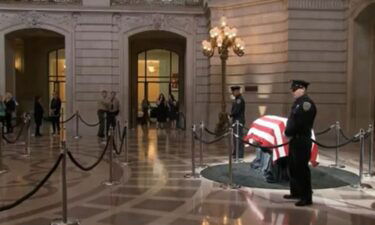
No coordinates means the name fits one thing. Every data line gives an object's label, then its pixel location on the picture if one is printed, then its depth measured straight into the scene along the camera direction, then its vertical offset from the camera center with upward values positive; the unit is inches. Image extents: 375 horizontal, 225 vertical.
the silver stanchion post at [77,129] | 745.1 -63.0
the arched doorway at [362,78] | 698.2 +16.0
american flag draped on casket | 365.1 -34.7
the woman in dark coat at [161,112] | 948.0 -44.8
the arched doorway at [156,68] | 1095.6 +43.8
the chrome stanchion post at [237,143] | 483.6 -52.4
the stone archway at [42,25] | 860.0 +104.5
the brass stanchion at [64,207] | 262.3 -61.5
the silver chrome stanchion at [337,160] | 452.4 -65.5
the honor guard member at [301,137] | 299.7 -28.8
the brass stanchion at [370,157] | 404.5 -55.5
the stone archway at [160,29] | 880.3 +92.9
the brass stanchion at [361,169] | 358.6 -57.1
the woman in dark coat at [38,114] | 732.0 -39.0
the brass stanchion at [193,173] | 399.5 -67.1
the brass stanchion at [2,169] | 423.0 -69.7
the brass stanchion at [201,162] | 450.6 -65.7
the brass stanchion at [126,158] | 467.5 -65.9
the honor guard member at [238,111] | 498.3 -22.0
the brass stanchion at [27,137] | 534.6 -53.6
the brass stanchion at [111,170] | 371.2 -60.3
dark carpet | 364.2 -67.9
